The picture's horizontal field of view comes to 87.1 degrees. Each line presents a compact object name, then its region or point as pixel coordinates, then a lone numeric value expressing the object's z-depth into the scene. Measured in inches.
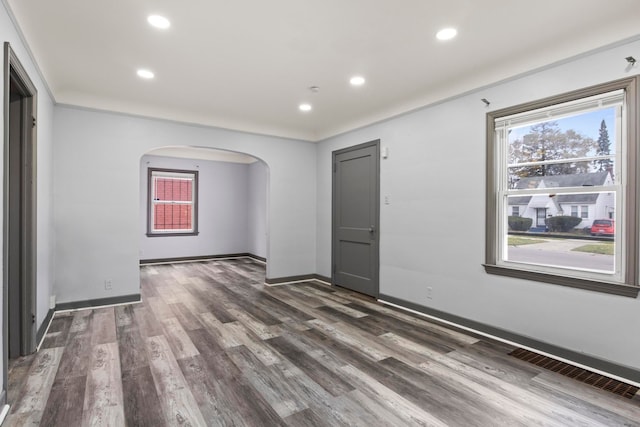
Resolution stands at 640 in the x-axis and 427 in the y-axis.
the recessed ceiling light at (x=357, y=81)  139.7
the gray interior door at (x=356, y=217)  187.5
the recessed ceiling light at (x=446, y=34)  101.7
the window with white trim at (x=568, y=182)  98.3
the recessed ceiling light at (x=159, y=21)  95.9
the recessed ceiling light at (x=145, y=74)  133.2
